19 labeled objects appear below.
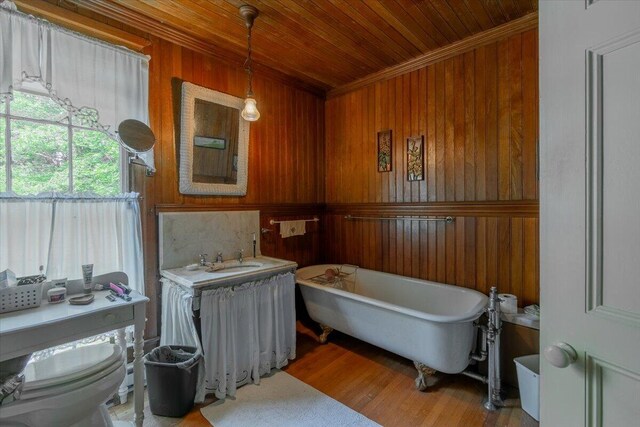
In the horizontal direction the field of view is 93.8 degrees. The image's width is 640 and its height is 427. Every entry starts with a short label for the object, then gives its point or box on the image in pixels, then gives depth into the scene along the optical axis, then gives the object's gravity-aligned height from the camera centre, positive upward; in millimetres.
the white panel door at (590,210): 634 -4
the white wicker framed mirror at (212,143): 2443 +608
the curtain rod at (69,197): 1673 +108
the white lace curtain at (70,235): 1690 -131
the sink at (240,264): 2527 -451
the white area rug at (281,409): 1822 -1278
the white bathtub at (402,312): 1993 -818
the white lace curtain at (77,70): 1669 +903
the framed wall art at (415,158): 2840 +499
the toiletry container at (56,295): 1564 -426
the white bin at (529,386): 1756 -1073
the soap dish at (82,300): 1544 -452
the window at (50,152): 1711 +395
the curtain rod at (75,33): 1676 +1136
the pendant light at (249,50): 2055 +1292
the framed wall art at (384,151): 3070 +621
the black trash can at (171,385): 1830 -1070
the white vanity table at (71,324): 1266 -519
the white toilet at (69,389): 1243 -773
